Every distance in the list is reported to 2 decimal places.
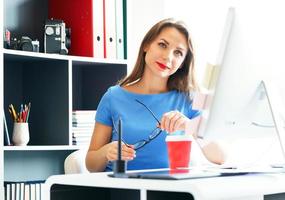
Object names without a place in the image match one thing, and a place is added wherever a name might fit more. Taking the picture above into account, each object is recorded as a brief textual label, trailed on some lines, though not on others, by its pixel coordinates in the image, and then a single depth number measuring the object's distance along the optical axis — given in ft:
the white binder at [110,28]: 10.59
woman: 7.47
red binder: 10.37
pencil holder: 9.53
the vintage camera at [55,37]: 10.17
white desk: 4.22
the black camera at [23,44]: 9.71
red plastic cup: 5.74
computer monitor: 4.85
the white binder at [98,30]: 10.38
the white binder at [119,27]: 10.73
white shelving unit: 10.13
